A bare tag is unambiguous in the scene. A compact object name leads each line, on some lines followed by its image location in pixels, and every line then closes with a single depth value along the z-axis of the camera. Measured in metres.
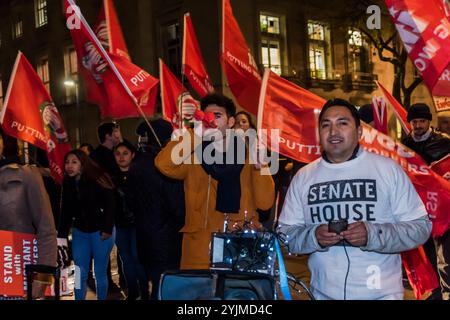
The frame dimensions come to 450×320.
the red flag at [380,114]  5.99
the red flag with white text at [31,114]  7.07
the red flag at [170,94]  8.70
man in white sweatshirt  2.74
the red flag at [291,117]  4.64
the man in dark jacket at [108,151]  7.34
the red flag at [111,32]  7.50
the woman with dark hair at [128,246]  6.28
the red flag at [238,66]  7.18
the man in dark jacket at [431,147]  5.87
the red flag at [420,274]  4.80
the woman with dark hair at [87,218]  5.93
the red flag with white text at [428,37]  4.43
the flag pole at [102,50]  5.59
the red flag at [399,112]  6.22
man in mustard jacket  3.85
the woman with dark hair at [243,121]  7.25
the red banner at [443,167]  5.26
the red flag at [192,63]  8.65
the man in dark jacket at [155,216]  4.40
